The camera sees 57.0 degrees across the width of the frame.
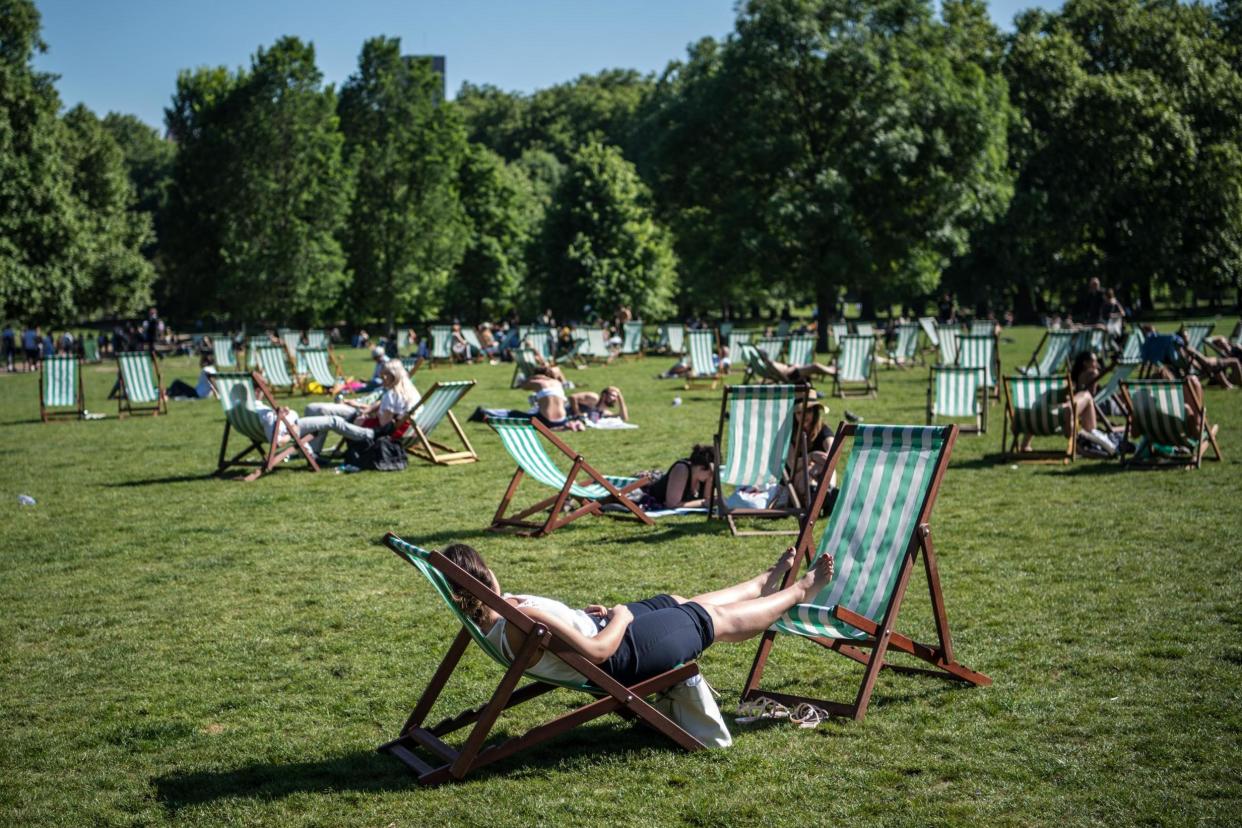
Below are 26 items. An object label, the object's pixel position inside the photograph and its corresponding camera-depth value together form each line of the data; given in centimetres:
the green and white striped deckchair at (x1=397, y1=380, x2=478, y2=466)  1210
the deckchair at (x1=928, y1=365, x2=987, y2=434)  1338
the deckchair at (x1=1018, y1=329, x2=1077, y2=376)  1698
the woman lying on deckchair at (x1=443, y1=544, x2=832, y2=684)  432
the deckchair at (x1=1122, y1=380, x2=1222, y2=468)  1063
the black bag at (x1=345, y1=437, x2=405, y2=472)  1259
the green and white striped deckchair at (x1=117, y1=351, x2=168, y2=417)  1870
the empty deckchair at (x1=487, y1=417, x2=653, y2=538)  880
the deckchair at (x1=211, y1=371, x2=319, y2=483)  1202
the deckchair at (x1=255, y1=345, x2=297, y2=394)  2083
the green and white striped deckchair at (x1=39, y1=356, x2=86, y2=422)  1795
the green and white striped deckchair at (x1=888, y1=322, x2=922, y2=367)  2519
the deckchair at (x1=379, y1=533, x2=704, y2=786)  415
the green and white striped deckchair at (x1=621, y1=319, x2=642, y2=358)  3177
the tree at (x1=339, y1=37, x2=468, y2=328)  5062
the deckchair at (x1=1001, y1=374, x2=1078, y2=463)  1159
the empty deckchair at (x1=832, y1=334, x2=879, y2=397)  1889
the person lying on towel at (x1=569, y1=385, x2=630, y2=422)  1614
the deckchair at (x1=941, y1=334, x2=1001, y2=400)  1598
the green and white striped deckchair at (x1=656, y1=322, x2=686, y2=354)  3250
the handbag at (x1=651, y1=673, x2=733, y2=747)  454
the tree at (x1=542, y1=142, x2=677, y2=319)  4728
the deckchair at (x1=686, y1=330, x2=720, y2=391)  2159
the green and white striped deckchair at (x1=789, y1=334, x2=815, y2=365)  2033
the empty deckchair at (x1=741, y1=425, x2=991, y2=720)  479
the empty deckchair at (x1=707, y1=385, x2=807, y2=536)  878
